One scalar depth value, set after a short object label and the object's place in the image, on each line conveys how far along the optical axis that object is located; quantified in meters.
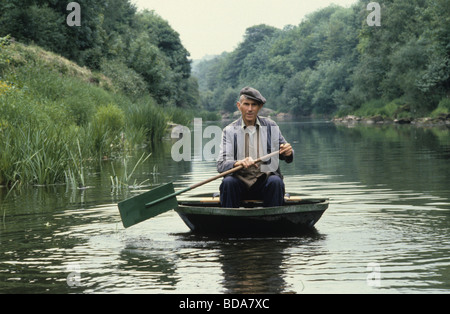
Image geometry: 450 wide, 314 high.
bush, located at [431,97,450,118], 45.88
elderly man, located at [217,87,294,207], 7.86
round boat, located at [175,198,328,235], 7.51
